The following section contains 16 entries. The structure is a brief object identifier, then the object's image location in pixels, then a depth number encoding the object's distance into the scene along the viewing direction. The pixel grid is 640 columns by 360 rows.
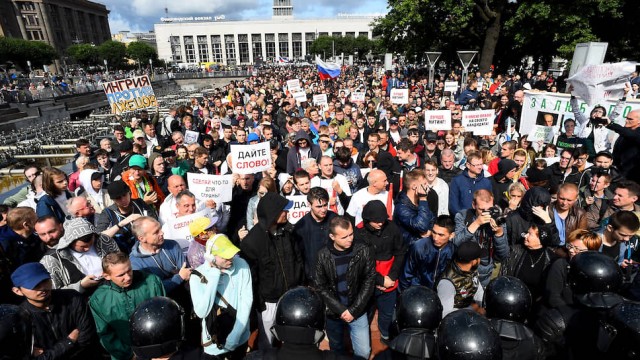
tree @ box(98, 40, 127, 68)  64.81
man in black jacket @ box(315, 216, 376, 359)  3.11
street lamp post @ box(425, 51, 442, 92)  14.20
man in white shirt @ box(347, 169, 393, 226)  4.21
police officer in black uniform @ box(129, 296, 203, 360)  1.93
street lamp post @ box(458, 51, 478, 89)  13.74
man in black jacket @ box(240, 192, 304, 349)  3.20
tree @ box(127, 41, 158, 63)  70.19
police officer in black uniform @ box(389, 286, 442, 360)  1.95
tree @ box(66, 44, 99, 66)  64.50
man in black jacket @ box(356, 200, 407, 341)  3.38
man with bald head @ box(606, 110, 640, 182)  5.72
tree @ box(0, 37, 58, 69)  54.41
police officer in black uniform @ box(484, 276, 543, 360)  2.04
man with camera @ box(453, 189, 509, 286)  3.38
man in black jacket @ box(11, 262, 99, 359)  2.44
